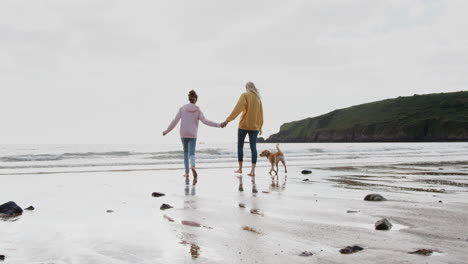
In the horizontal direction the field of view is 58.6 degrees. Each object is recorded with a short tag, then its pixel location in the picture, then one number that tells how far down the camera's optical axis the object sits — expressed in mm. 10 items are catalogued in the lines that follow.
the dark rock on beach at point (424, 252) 3109
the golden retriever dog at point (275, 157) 12844
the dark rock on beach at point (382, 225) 4107
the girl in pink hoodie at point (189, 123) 11672
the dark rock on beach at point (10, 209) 5316
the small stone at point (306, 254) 3146
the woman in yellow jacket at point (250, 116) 12320
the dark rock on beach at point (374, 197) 6379
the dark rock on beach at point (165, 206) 5722
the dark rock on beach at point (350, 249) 3207
